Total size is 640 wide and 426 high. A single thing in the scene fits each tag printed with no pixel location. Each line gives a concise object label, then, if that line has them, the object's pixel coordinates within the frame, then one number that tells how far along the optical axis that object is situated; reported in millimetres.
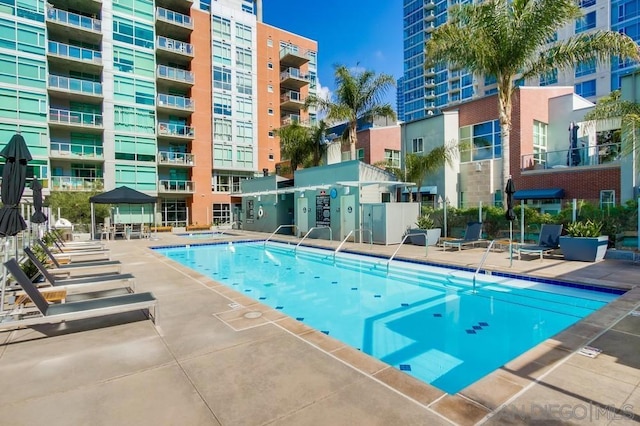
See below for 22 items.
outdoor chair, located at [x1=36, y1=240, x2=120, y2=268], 8559
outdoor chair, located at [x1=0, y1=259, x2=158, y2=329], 4406
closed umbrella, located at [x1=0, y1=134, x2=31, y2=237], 5734
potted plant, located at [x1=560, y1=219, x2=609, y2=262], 10180
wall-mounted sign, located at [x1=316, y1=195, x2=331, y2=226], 18609
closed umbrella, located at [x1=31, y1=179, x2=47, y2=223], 11102
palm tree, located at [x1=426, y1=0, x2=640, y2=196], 13359
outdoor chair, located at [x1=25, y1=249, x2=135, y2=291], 6293
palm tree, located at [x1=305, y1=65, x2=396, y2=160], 21142
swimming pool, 5215
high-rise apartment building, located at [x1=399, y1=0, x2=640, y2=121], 35562
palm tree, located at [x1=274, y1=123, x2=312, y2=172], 25469
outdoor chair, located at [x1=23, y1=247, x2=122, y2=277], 8031
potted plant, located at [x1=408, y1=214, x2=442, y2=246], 15109
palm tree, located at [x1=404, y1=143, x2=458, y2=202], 18328
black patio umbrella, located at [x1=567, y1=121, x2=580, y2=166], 18227
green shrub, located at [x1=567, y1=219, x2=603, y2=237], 10484
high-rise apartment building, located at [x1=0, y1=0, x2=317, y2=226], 27500
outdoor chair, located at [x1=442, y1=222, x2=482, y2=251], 13438
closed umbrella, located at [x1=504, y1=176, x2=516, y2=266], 10922
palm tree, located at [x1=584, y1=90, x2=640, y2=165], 10461
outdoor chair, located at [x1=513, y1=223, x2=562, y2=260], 10961
